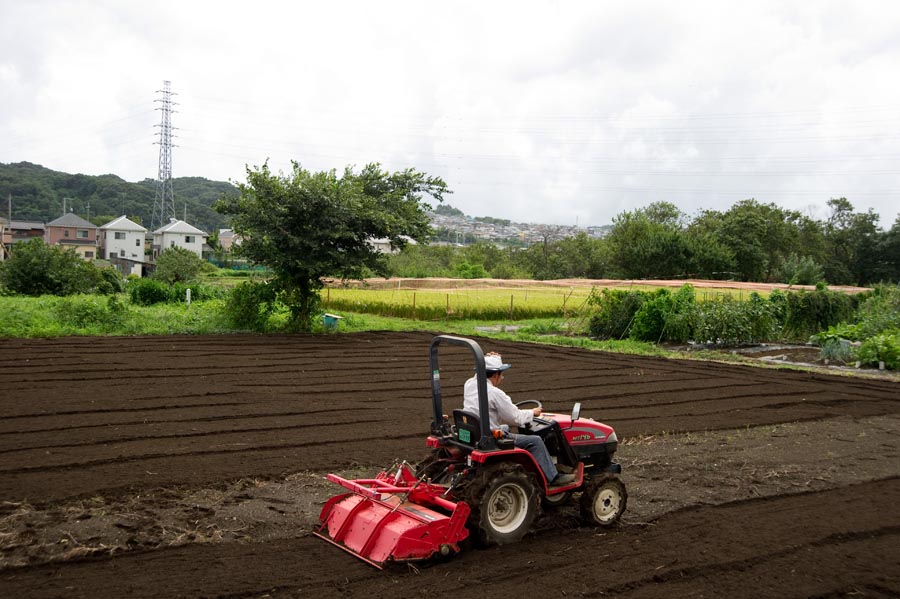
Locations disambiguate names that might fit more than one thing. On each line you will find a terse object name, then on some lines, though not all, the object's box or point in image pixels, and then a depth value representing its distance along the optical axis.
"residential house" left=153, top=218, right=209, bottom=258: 85.81
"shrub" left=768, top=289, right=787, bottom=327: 24.59
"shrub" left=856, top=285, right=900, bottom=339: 21.72
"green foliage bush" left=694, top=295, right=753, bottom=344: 23.75
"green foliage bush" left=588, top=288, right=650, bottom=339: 26.36
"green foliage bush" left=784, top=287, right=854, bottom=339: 25.34
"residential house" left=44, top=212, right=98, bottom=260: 80.19
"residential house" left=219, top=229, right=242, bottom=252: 108.57
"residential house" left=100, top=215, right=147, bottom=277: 81.75
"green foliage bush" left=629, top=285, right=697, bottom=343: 24.47
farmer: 6.27
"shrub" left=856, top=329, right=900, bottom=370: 19.22
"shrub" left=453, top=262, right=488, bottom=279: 65.25
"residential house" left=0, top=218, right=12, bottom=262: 80.30
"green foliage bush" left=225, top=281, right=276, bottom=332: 24.70
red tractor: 5.79
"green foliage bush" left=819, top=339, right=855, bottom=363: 20.38
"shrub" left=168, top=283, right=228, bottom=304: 34.68
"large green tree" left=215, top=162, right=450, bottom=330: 23.41
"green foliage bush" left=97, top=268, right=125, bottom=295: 36.78
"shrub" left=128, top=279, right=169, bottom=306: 34.00
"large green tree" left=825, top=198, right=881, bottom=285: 62.97
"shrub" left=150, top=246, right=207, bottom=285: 47.56
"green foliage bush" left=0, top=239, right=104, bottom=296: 32.34
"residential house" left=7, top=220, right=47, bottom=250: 86.69
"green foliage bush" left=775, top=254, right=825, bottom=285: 48.28
